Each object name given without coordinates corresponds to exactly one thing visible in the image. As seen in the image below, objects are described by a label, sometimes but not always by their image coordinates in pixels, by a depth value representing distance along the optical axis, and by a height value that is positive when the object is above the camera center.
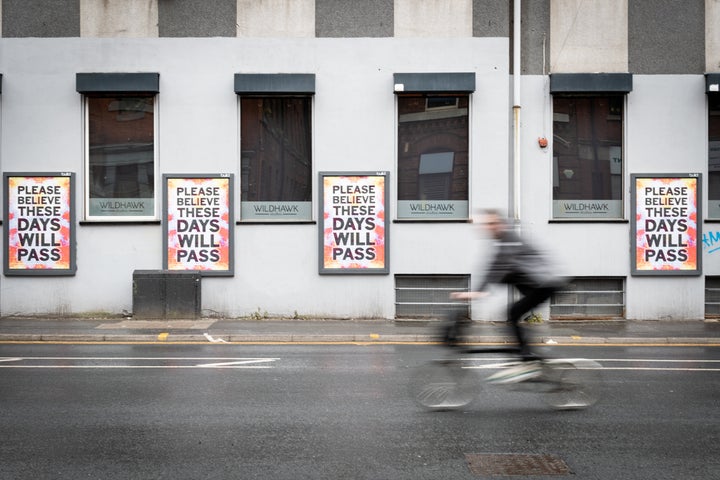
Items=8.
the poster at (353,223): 14.56 +0.25
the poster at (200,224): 14.57 +0.23
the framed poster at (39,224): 14.54 +0.24
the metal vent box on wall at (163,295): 13.87 -1.17
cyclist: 6.91 -0.43
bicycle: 6.88 -1.43
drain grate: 5.17 -1.74
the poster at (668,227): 14.70 +0.16
